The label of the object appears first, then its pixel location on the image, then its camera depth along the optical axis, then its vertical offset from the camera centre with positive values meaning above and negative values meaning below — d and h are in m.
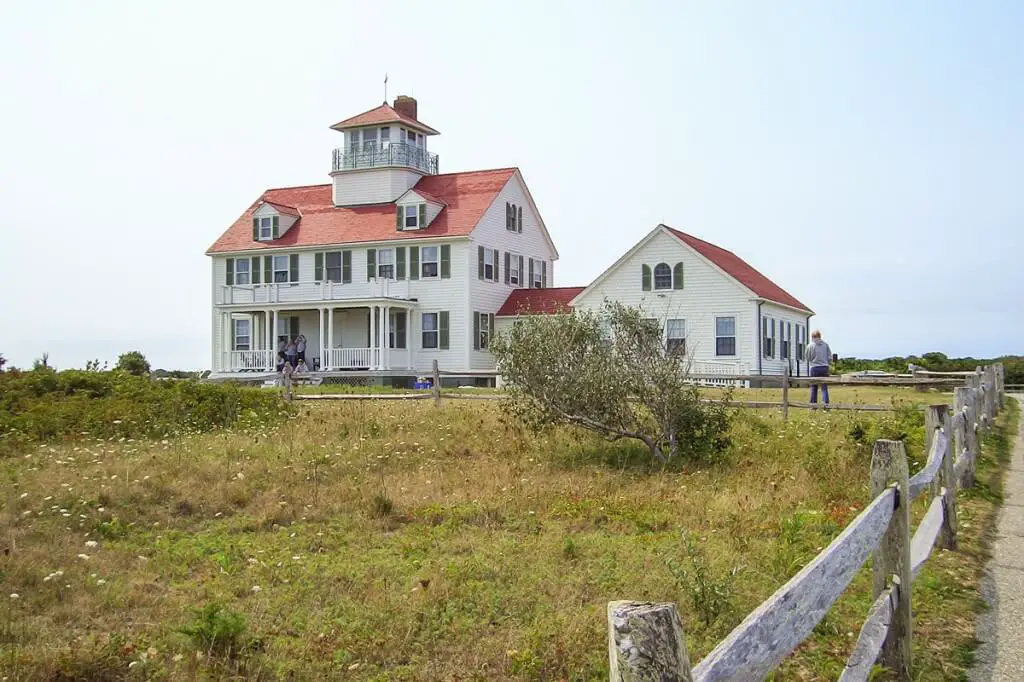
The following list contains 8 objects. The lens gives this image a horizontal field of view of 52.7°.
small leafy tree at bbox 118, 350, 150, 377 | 40.72 +0.48
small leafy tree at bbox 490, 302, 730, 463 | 15.35 -0.18
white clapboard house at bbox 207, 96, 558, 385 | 40.47 +4.52
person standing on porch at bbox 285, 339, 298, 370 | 41.15 +0.85
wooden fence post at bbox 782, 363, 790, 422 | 20.70 -0.49
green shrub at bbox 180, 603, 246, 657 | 6.39 -1.61
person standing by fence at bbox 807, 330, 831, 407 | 24.84 +0.40
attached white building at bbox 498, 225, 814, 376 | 36.16 +2.64
